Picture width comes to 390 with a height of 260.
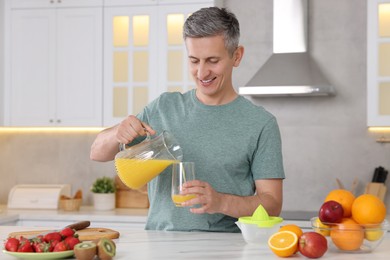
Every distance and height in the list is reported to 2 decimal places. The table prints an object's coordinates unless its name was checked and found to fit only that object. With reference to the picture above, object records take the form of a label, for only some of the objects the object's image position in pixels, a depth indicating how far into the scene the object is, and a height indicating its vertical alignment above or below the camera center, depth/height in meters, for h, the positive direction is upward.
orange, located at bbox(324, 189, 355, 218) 2.39 -0.19
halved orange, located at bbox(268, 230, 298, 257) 2.30 -0.30
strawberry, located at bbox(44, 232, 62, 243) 2.31 -0.28
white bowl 2.48 -0.30
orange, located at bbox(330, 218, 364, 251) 2.33 -0.28
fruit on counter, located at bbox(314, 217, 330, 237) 2.37 -0.27
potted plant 4.77 -0.41
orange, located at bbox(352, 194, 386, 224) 2.33 -0.21
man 2.74 -0.03
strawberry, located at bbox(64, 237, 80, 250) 2.30 -0.29
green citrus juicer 2.47 -0.26
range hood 4.63 +0.42
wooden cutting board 2.53 -0.32
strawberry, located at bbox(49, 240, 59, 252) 2.28 -0.30
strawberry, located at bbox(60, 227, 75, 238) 2.36 -0.28
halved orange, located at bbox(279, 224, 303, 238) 2.33 -0.27
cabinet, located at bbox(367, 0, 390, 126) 4.42 +0.38
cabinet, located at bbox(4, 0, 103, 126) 4.74 +0.40
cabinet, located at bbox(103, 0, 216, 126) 4.63 +0.45
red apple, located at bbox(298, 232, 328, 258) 2.27 -0.29
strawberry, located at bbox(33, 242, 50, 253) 2.27 -0.30
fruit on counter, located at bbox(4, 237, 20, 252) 2.28 -0.30
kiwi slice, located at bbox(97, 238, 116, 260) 2.24 -0.30
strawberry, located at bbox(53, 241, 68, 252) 2.27 -0.30
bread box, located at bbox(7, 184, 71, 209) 4.80 -0.44
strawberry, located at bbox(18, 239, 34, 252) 2.27 -0.30
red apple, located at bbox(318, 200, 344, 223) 2.35 -0.22
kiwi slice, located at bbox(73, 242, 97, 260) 2.22 -0.30
